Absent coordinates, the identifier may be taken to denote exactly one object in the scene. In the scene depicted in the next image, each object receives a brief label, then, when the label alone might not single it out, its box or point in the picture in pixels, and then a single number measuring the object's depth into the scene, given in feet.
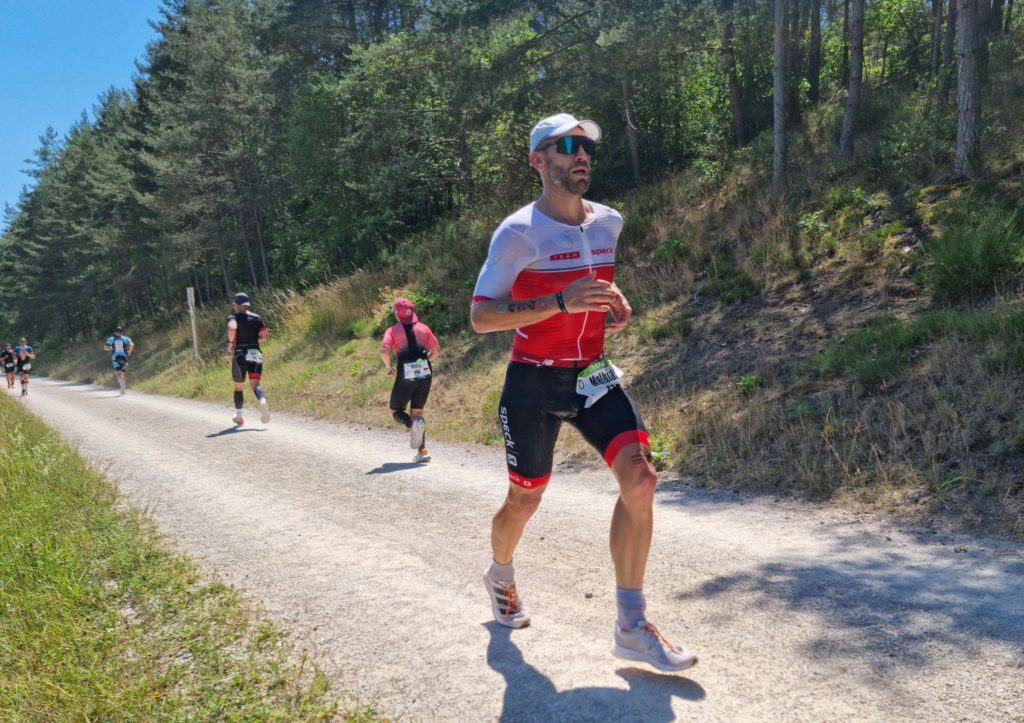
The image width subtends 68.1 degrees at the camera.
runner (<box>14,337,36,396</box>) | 95.71
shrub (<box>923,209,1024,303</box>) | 26.94
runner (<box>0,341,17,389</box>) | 104.37
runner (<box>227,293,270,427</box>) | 44.78
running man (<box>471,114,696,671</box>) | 10.63
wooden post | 85.90
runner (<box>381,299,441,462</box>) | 31.81
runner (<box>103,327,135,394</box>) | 85.35
